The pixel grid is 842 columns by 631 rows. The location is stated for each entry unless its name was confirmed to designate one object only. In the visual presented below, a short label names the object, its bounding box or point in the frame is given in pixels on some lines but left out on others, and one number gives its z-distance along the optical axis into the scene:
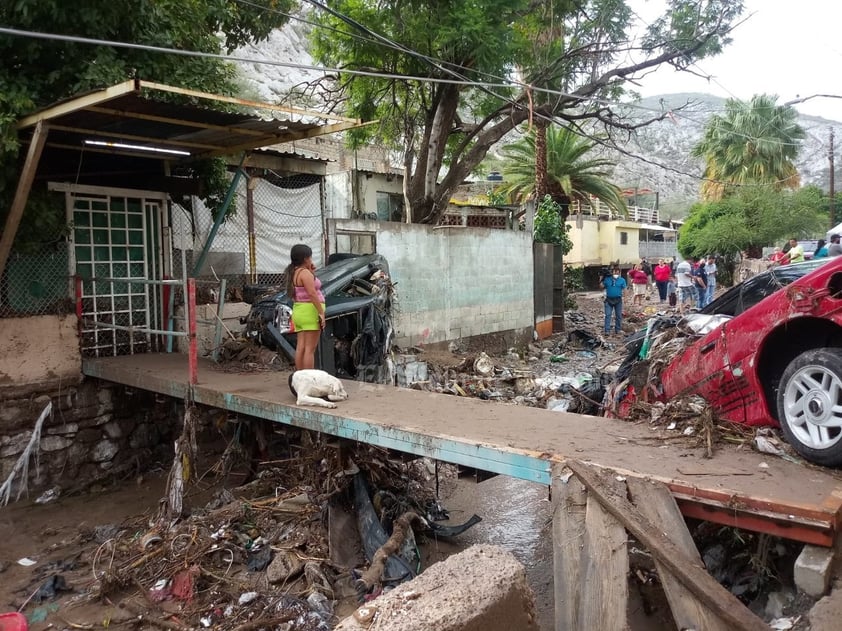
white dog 5.07
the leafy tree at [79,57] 5.75
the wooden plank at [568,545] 3.02
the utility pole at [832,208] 31.97
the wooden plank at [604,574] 2.86
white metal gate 7.61
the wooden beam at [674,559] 2.50
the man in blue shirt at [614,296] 14.05
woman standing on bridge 5.61
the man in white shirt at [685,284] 15.75
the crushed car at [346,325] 6.80
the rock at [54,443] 7.11
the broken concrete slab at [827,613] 2.40
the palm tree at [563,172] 23.77
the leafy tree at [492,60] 11.63
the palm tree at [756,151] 30.86
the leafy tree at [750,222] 27.44
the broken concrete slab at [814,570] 2.62
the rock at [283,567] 4.58
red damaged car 3.16
